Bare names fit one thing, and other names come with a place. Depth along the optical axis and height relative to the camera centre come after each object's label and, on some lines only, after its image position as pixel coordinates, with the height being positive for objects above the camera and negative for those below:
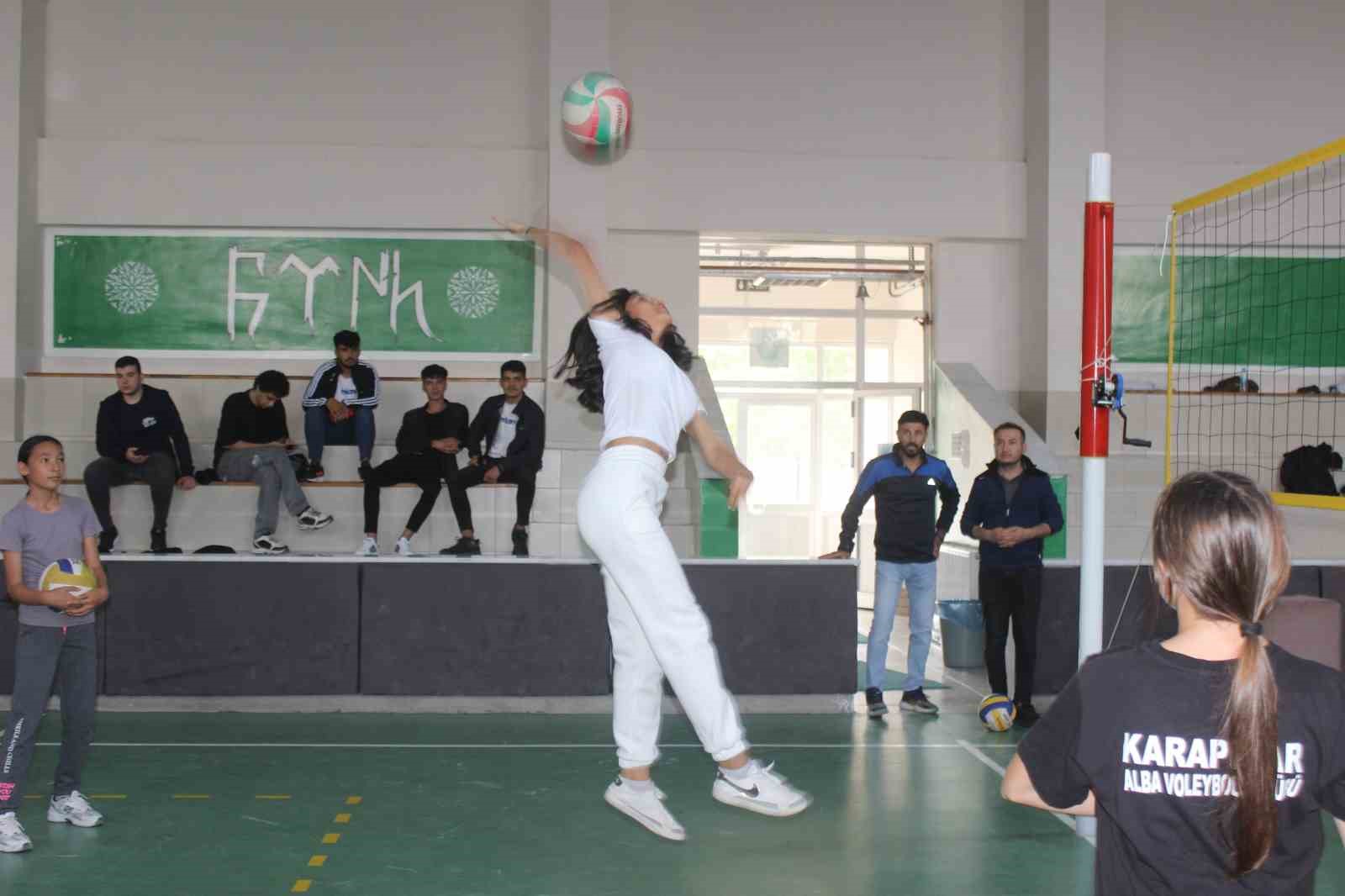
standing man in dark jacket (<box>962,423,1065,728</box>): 7.66 -0.61
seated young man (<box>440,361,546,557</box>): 10.45 +0.02
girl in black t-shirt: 1.83 -0.39
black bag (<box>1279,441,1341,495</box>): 11.31 -0.13
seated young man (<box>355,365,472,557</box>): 10.23 -0.11
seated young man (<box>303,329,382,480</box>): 11.11 +0.34
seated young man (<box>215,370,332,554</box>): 10.44 -0.09
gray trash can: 9.52 -1.34
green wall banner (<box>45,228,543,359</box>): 12.51 +1.45
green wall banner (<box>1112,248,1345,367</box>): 12.87 +1.45
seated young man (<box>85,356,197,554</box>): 10.27 -0.07
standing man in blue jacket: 7.95 -0.57
